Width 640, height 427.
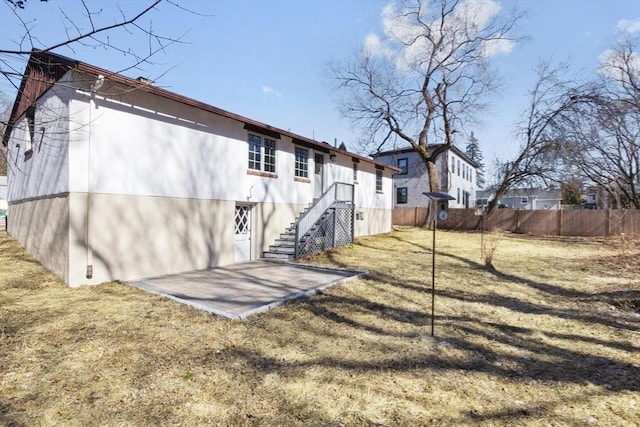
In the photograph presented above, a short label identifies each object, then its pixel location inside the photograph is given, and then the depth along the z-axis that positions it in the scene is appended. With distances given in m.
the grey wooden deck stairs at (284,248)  10.58
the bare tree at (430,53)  22.33
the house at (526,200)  47.75
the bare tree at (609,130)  18.56
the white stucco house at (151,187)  6.75
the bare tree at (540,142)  21.09
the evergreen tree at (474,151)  64.50
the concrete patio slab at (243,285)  5.68
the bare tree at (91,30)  2.44
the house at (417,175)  29.94
